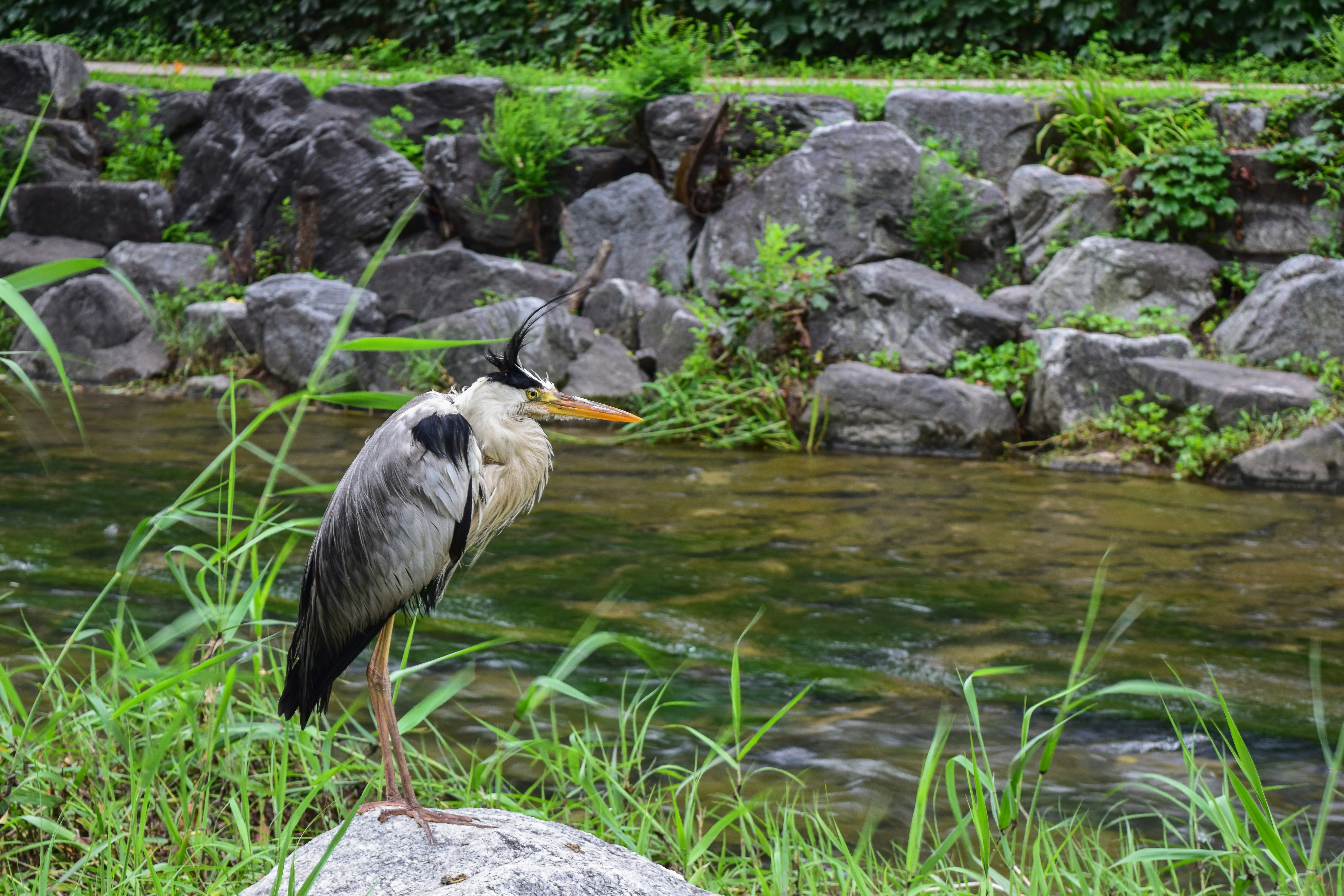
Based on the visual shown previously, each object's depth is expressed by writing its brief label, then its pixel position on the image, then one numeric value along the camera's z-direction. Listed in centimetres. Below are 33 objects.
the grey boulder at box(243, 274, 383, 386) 956
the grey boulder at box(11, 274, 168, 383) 1041
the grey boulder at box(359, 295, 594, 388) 911
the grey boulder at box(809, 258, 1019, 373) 878
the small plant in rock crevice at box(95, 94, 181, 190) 1238
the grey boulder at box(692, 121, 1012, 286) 970
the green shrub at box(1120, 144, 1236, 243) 882
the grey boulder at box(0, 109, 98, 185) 1205
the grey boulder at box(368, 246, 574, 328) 1005
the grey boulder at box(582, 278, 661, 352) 987
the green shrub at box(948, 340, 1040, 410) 848
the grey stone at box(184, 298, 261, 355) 1026
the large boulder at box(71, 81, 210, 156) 1273
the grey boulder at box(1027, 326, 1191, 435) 809
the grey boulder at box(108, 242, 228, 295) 1112
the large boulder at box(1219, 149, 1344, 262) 880
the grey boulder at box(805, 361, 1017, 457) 829
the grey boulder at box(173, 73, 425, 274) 1109
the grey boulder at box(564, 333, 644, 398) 908
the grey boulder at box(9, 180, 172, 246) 1172
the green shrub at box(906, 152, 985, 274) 949
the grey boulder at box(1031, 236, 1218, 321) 878
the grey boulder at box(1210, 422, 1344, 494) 712
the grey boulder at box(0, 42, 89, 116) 1266
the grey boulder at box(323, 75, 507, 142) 1185
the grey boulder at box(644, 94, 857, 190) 1056
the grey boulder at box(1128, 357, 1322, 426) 748
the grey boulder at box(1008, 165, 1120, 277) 928
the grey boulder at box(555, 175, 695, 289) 1045
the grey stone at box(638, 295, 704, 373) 927
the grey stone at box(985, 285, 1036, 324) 909
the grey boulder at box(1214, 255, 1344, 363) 795
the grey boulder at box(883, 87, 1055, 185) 1016
